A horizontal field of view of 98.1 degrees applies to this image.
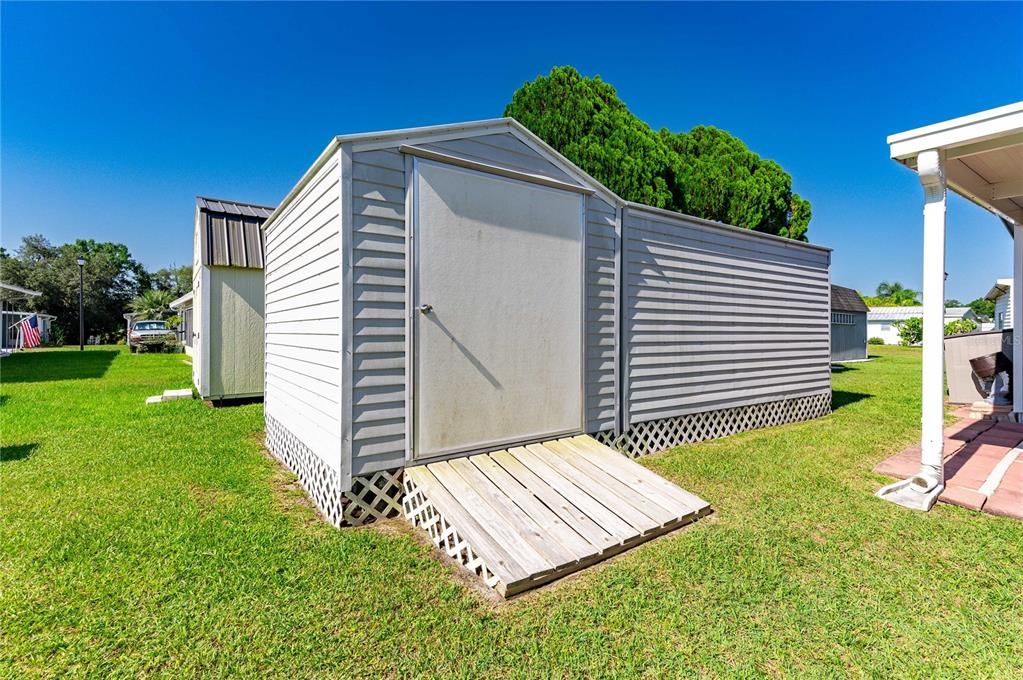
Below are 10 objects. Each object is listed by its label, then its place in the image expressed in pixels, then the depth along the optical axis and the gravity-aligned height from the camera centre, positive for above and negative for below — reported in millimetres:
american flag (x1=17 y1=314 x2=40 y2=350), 20875 +53
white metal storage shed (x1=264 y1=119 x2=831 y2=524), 3199 +225
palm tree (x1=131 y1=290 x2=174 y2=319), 27992 +1798
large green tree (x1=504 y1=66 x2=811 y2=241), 10883 +4851
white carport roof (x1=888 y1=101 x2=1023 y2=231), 3209 +1604
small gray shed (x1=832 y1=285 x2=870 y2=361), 19141 +673
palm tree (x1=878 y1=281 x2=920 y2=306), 57212 +7707
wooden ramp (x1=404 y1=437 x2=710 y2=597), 2527 -1170
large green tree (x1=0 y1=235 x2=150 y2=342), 28141 +3466
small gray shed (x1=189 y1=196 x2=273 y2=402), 7781 +576
